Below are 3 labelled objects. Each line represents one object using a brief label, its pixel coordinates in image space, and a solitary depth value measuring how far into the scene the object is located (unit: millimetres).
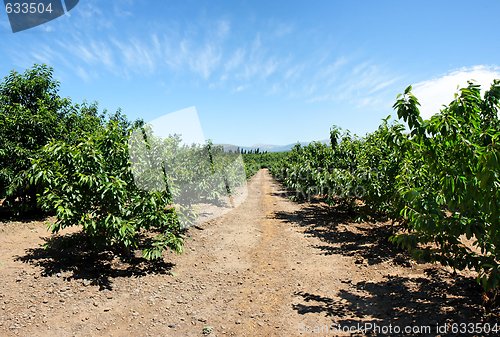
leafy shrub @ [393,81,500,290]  3420
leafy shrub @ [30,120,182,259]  5930
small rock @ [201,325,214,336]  4699
